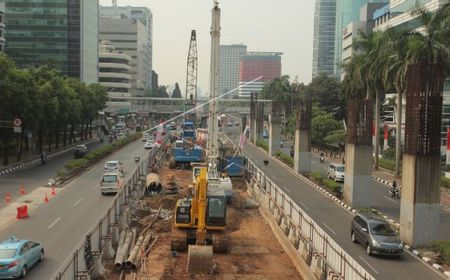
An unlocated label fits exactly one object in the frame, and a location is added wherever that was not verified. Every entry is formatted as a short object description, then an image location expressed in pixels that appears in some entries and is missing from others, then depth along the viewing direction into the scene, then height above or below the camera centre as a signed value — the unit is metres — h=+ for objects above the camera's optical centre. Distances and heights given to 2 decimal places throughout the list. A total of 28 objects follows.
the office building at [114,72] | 174.75 +13.12
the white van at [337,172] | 50.62 -5.21
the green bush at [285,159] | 65.44 -5.35
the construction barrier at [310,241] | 17.36 -5.14
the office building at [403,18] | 72.00 +16.14
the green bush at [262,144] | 91.62 -5.03
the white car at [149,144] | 85.08 -4.85
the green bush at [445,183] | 46.19 -5.41
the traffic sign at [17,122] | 52.53 -1.06
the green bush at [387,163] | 60.42 -5.15
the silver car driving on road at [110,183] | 39.28 -5.04
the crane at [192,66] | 96.62 +8.44
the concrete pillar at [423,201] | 26.84 -4.08
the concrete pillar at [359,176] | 37.56 -4.04
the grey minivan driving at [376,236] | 24.03 -5.37
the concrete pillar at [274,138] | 77.75 -3.19
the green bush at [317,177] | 47.91 -5.50
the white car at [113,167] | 48.10 -4.80
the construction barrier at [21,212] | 31.23 -5.79
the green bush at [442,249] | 23.83 -5.78
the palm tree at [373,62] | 53.62 +5.56
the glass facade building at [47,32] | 128.50 +18.69
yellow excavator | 24.39 -4.95
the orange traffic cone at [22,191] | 39.97 -5.84
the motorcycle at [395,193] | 42.81 -5.86
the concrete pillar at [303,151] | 56.38 -3.57
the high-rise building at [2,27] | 100.44 +15.42
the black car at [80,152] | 64.31 -4.75
